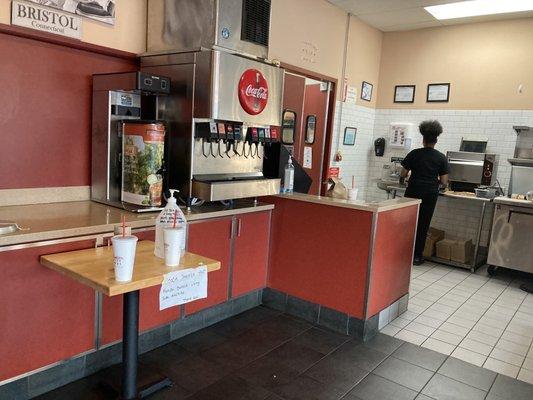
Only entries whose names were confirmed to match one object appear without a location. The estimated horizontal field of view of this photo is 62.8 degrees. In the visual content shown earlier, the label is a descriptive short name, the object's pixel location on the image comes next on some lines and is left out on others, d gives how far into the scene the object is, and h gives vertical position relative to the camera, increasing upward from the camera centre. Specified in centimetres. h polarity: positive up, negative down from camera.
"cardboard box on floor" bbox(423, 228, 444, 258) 575 -120
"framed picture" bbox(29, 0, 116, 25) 276 +78
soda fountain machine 287 +32
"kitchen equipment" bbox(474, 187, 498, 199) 528 -46
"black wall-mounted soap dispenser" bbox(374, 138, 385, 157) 657 +2
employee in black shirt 517 -24
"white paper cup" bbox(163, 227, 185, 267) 208 -53
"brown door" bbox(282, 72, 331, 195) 538 +19
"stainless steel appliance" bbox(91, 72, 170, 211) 280 -7
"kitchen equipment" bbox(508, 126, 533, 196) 534 -8
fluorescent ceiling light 498 +173
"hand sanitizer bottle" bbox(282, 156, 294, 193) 374 -32
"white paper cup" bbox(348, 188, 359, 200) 351 -39
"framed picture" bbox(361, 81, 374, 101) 627 +80
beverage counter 225 -96
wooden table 194 -66
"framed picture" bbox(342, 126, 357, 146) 602 +13
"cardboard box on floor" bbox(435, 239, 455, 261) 559 -123
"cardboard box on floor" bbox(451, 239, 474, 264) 549 -124
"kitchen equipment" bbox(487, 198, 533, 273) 490 -90
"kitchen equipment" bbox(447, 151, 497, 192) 546 -20
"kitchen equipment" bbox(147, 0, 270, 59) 289 +76
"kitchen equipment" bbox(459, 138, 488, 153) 577 +11
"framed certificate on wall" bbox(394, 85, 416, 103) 636 +81
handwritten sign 202 -72
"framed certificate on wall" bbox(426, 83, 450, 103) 607 +81
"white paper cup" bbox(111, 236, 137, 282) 189 -55
